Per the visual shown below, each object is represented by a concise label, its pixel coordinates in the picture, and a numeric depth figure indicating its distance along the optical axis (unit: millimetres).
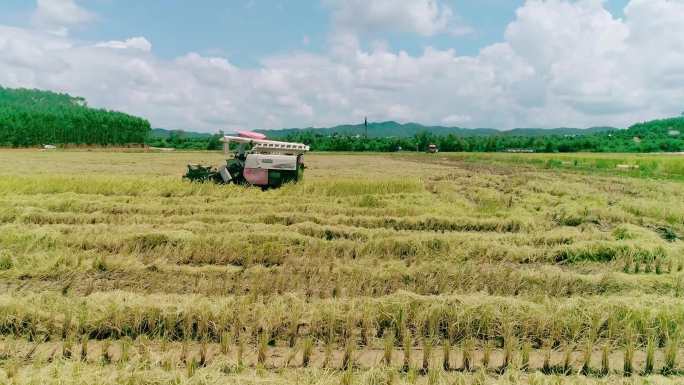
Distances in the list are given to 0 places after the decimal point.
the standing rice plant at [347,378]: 3221
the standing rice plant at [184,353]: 3614
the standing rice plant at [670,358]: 3613
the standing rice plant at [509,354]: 3624
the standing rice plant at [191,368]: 3318
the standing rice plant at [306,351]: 3637
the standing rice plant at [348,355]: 3537
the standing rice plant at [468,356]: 3600
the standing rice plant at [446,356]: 3604
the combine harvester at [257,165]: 13273
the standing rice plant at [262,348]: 3592
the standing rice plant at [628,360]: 3590
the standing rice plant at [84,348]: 3624
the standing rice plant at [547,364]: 3604
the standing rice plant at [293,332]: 3950
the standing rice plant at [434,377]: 3277
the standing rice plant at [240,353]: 3518
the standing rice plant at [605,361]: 3596
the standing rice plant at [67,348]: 3684
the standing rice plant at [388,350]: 3639
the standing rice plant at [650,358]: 3639
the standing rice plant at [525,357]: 3620
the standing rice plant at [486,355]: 3640
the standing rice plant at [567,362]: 3592
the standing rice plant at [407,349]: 3588
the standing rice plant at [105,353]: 3576
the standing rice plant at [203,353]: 3570
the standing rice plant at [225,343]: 3748
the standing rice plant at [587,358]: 3601
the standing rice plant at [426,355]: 3572
